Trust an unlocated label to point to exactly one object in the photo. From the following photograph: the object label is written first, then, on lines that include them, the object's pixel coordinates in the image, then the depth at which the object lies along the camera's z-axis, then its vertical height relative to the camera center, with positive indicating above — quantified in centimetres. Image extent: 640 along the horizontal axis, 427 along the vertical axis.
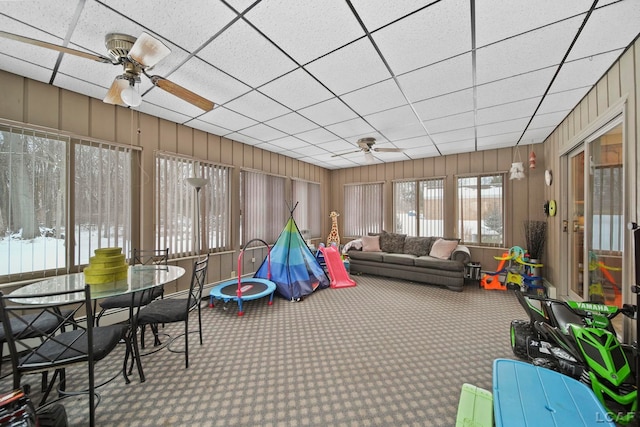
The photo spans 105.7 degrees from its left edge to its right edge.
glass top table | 178 -59
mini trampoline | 335 -114
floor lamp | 332 +37
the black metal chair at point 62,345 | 140 -88
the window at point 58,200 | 237 +16
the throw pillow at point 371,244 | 563 -71
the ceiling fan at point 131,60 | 161 +115
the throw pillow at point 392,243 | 546 -66
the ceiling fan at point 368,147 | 424 +121
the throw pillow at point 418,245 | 513 -69
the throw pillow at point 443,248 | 466 -68
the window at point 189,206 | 352 +13
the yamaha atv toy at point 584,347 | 163 -105
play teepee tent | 395 -95
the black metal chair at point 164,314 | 213 -89
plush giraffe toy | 659 -50
